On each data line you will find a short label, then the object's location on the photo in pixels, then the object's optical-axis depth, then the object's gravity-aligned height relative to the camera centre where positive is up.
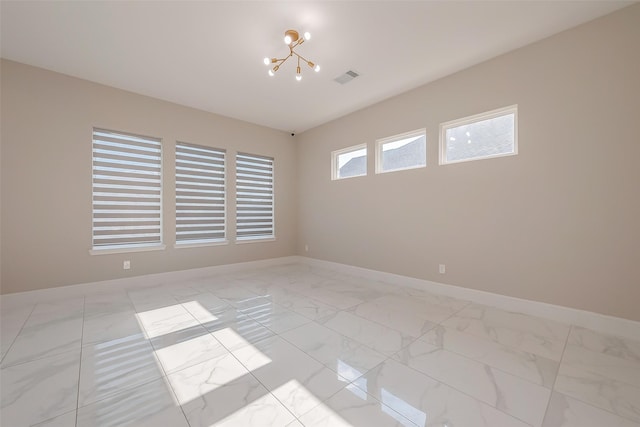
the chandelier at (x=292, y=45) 2.65 +1.92
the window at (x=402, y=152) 3.97 +1.08
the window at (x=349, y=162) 4.85 +1.10
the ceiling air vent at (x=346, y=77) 3.54 +1.98
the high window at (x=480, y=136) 3.15 +1.07
